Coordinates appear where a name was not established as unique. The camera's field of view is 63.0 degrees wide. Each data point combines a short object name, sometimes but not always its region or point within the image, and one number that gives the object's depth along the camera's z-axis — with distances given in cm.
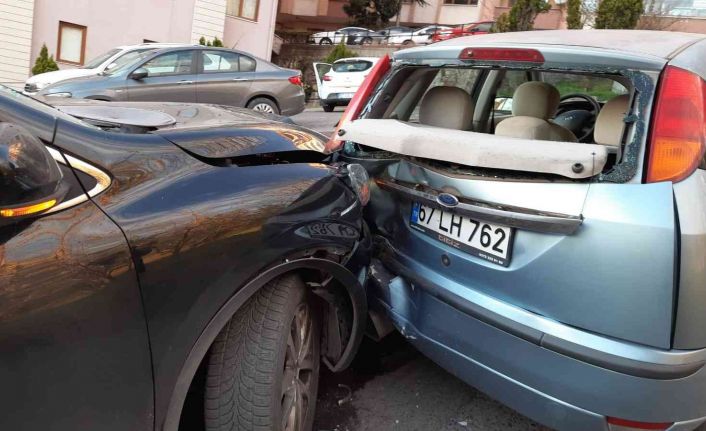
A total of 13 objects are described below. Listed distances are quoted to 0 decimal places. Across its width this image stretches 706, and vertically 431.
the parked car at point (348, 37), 3178
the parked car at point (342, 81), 1700
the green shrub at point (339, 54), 2539
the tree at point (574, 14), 1983
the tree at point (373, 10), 3856
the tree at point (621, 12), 1897
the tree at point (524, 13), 2116
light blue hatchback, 177
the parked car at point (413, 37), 3074
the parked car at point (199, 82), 893
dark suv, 139
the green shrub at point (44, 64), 1451
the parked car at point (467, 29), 2914
